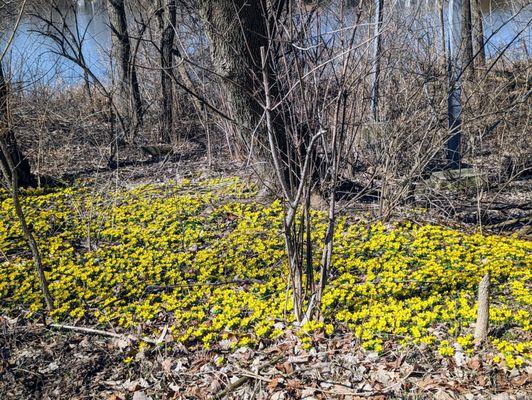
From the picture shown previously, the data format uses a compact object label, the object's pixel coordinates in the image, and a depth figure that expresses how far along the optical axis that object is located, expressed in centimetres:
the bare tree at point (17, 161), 495
